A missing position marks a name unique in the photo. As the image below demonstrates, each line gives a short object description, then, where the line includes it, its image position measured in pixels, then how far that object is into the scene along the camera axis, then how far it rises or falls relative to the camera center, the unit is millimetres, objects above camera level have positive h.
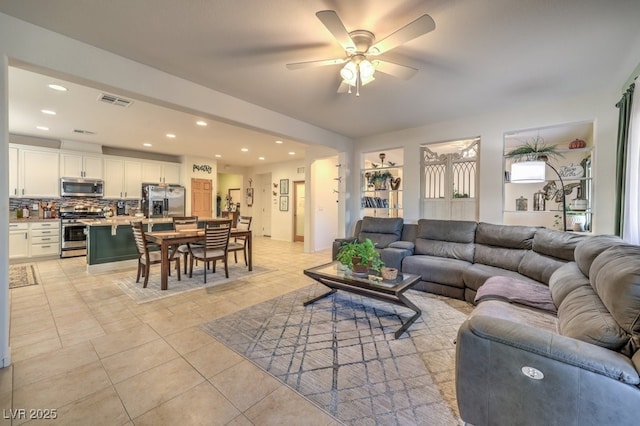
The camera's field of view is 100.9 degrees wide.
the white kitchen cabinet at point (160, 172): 7027 +898
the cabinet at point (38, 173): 5365 +616
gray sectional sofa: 1064 -661
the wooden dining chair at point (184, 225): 4273 -354
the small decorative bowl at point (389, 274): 2660 -663
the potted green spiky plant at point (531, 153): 3543 +803
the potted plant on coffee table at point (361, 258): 2801 -535
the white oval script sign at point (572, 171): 3580 +548
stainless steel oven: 5539 -613
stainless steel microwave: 5801 +368
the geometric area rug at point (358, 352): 1572 -1161
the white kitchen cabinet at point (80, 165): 5844 +868
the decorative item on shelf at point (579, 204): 3459 +98
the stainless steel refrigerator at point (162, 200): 6941 +134
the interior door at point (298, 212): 8391 -165
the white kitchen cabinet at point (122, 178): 6445 +649
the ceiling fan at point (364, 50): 1726 +1219
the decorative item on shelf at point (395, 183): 5216 +503
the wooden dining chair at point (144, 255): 3662 -740
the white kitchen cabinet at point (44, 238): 5309 -724
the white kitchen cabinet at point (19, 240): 5133 -741
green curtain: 2732 +628
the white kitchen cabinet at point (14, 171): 5258 +627
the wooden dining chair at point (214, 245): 3924 -603
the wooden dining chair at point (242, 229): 4631 -445
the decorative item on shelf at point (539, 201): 4023 +151
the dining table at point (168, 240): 3557 -497
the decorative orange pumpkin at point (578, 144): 3509 +896
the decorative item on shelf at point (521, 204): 4102 +101
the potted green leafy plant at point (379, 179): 5365 +606
